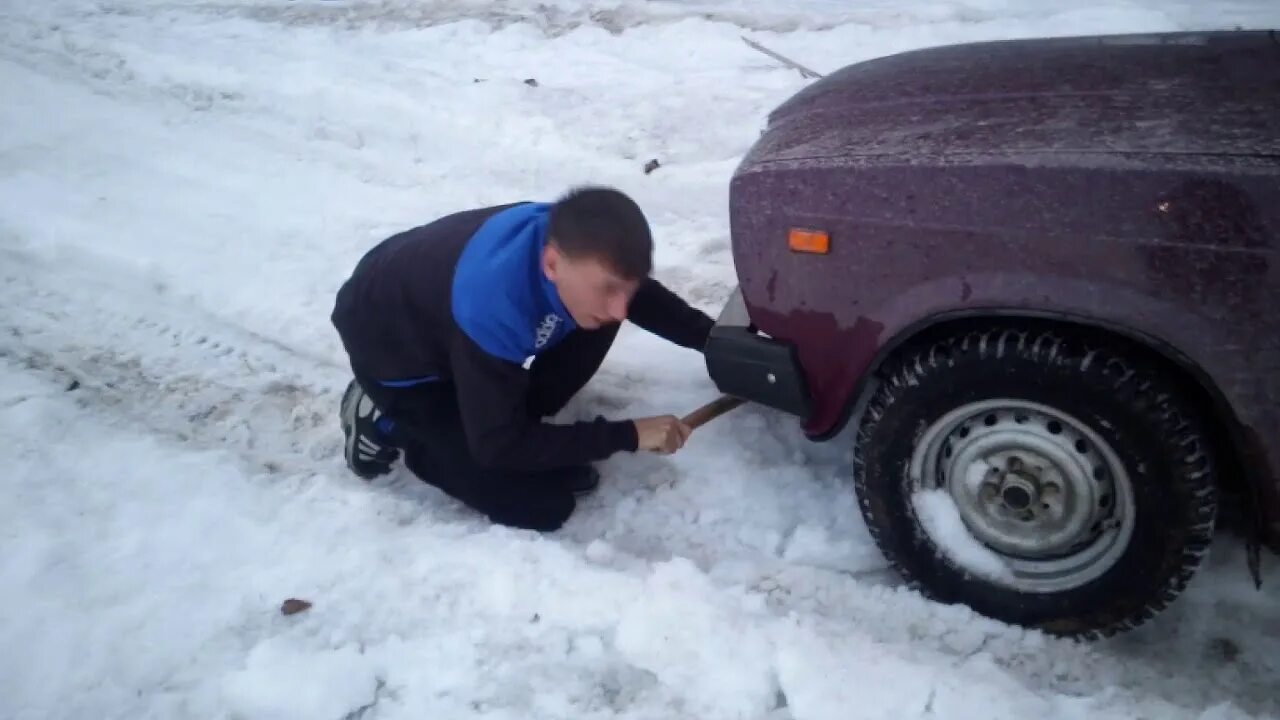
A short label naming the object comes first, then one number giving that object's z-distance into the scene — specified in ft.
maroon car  5.74
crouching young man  7.35
